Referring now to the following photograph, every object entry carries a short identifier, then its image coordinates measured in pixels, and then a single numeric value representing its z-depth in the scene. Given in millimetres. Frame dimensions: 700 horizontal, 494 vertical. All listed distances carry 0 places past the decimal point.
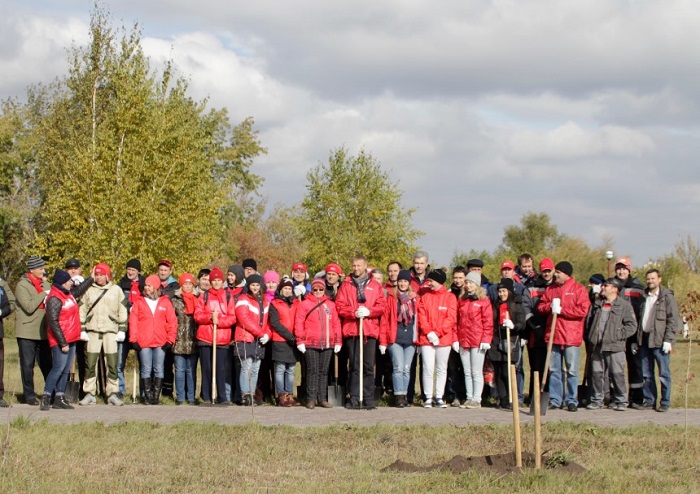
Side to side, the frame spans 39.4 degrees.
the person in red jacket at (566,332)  14719
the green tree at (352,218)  43875
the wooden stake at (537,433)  9195
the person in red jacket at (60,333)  14156
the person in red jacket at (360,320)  14992
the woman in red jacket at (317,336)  15086
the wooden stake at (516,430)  9203
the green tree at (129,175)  25859
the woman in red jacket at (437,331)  15234
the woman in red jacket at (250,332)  15102
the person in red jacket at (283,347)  15281
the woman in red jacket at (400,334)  15289
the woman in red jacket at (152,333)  15211
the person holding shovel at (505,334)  15117
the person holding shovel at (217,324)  15188
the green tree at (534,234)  88625
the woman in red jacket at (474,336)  15172
